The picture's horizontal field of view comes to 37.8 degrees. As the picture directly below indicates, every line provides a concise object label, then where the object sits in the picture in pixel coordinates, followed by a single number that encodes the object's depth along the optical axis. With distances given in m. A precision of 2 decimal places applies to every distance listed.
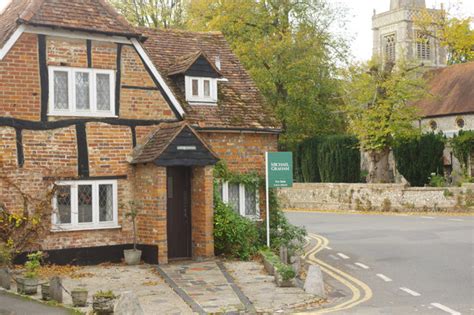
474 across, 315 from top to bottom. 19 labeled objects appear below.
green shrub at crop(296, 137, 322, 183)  49.25
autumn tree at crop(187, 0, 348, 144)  44.47
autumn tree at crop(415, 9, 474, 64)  58.31
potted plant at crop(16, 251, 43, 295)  13.82
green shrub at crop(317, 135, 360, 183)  47.09
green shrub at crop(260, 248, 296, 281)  15.02
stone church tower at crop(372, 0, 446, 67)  76.62
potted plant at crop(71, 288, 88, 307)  12.73
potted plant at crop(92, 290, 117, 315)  11.91
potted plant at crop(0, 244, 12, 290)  14.36
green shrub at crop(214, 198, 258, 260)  18.45
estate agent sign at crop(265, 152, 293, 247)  18.97
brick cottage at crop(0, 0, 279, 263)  16.97
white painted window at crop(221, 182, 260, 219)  20.27
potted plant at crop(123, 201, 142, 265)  17.73
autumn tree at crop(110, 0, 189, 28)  48.91
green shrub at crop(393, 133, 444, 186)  42.81
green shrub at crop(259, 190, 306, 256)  19.91
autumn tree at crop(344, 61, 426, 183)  40.56
